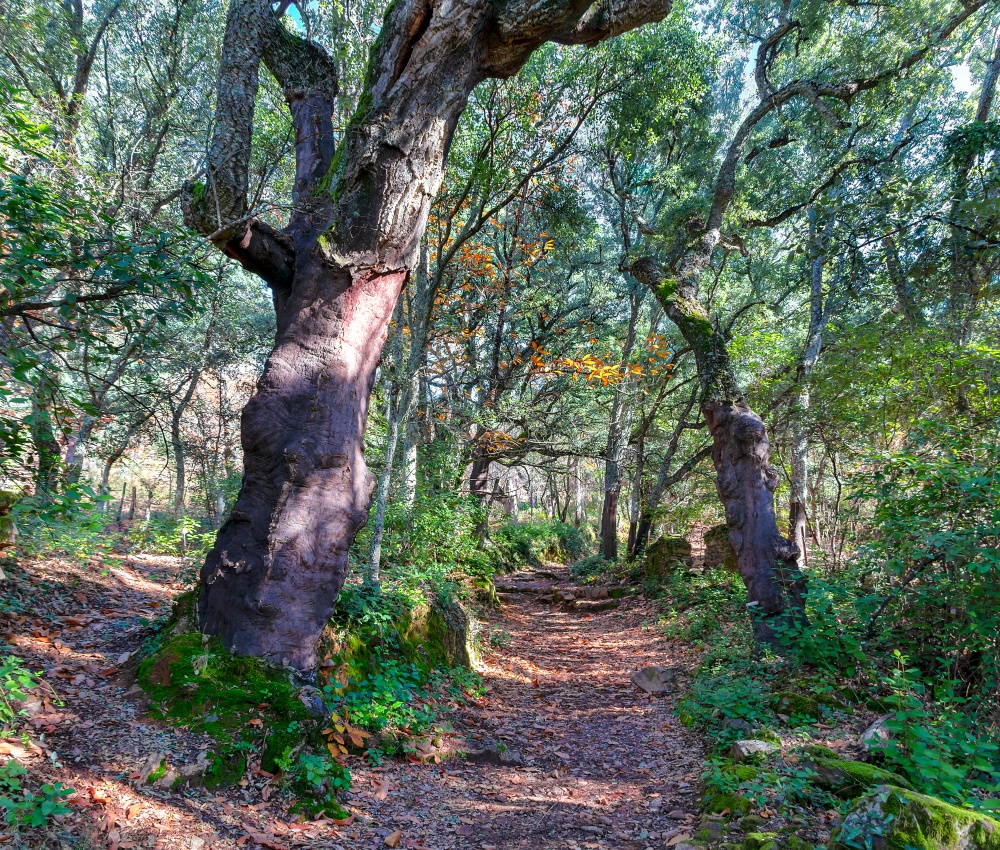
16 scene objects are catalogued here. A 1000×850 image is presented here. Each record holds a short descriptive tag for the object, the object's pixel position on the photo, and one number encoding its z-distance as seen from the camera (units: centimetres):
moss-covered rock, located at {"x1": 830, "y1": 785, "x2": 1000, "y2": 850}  226
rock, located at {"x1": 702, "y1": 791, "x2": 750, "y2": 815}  336
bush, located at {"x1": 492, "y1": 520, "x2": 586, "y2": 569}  1705
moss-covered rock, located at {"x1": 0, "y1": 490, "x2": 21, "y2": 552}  530
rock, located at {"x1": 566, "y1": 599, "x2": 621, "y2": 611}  1207
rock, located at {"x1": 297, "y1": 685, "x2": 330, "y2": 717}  384
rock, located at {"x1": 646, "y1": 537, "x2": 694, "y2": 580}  1198
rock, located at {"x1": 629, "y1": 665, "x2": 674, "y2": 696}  680
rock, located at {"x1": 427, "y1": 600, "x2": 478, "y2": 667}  650
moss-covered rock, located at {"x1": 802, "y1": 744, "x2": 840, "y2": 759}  359
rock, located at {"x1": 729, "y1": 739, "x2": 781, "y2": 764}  395
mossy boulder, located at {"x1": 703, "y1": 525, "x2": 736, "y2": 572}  1146
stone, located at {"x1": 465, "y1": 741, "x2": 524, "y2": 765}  482
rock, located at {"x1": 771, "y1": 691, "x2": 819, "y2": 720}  479
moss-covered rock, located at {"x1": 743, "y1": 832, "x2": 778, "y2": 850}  274
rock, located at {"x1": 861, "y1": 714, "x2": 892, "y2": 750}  370
